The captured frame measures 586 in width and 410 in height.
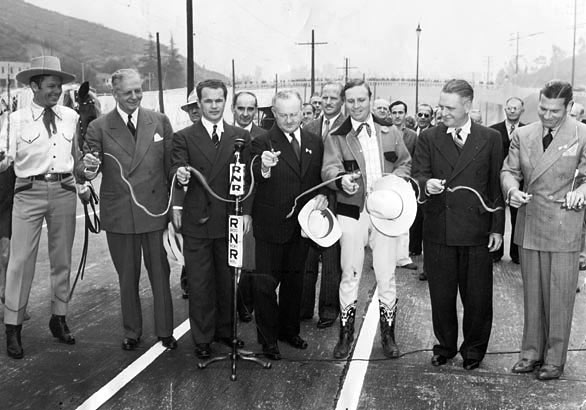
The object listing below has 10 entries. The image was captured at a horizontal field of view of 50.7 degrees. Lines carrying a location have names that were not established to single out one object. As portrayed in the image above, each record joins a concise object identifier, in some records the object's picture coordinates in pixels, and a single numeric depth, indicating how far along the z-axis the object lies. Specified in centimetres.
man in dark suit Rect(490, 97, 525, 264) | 784
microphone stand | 421
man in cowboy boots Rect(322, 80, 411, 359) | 455
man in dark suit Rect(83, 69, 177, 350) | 470
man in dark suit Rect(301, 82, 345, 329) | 561
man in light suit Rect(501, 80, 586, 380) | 404
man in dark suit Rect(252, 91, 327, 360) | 441
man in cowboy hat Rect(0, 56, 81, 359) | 478
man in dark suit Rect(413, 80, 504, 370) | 427
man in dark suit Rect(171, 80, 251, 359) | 455
